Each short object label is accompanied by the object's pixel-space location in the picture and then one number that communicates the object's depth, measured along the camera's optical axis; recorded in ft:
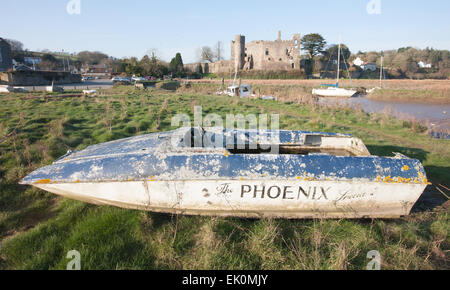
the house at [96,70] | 235.03
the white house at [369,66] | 200.59
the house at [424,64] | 217.36
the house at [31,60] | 214.90
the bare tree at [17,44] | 291.17
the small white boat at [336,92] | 93.25
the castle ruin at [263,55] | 170.50
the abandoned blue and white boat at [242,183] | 12.04
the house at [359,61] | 218.83
